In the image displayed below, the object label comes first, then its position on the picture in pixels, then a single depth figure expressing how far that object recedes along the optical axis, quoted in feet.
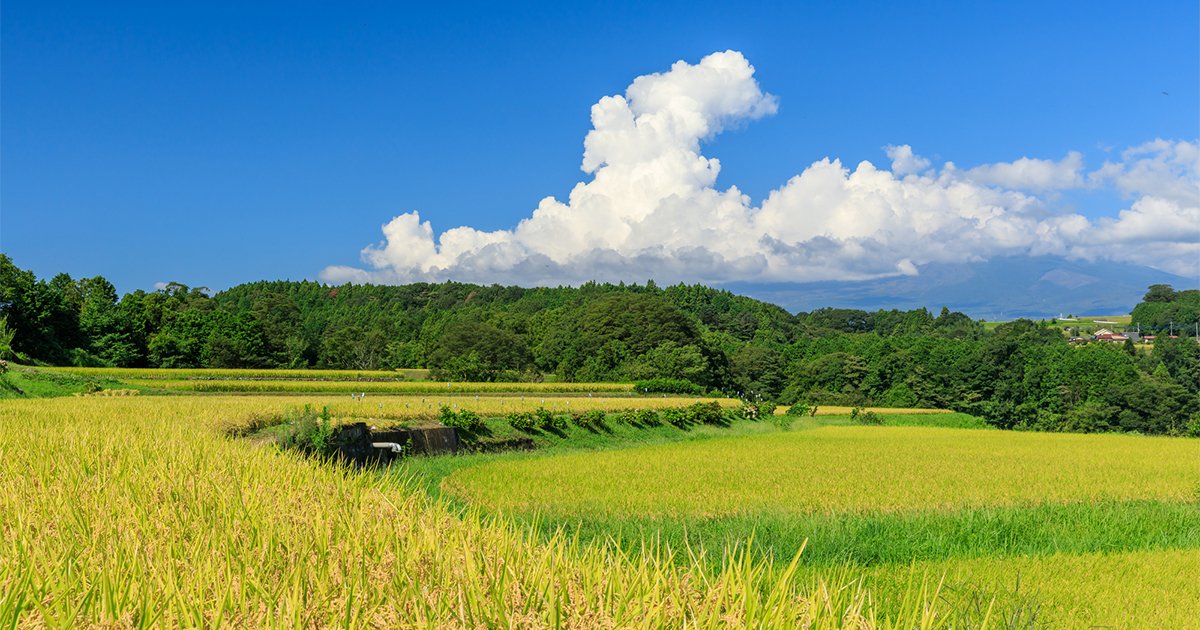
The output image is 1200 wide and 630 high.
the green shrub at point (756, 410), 146.41
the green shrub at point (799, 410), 163.22
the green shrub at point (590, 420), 106.83
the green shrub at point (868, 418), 157.28
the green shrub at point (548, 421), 99.50
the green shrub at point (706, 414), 127.44
